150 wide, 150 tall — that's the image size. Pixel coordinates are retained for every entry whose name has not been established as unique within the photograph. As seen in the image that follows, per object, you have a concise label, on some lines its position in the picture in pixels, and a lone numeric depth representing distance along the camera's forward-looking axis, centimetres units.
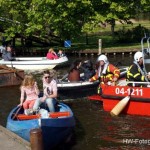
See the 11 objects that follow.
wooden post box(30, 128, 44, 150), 889
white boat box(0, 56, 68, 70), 2816
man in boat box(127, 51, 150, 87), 1472
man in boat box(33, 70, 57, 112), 1280
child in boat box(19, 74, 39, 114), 1262
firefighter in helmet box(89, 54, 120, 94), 1591
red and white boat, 1444
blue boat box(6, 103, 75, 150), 1097
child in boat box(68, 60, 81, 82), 1769
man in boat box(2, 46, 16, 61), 2839
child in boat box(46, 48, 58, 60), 2886
